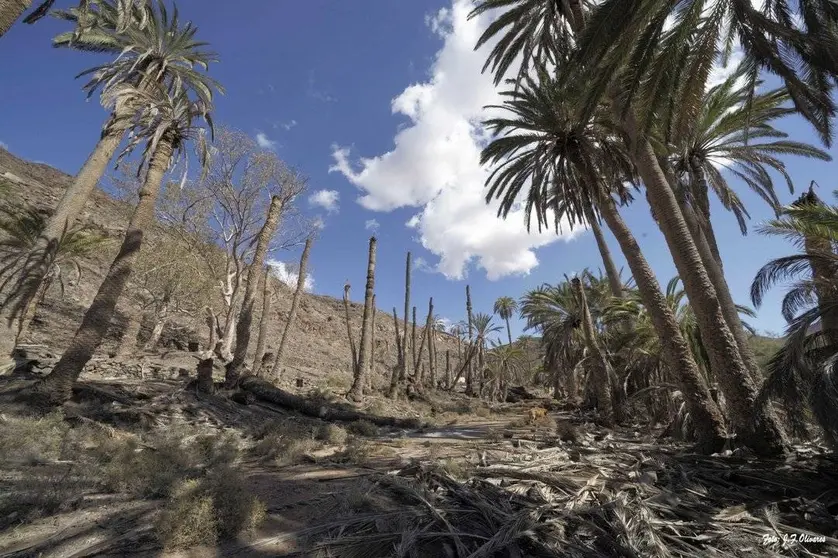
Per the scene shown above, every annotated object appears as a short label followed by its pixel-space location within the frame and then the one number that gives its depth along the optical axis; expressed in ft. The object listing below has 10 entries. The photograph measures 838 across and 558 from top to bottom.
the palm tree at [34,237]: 46.05
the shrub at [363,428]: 32.19
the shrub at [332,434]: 26.84
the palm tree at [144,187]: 24.34
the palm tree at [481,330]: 108.04
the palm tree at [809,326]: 14.66
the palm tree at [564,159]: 32.04
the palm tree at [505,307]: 173.37
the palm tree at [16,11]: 15.78
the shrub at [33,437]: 17.16
